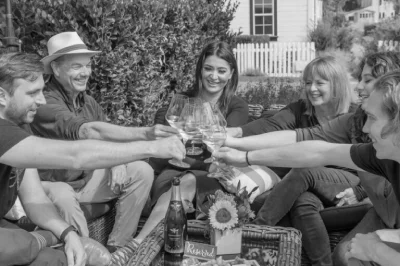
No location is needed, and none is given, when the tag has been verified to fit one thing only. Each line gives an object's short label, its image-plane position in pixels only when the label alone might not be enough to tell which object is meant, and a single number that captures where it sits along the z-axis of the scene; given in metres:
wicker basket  2.62
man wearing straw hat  3.57
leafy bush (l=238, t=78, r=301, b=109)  7.21
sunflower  2.72
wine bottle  2.71
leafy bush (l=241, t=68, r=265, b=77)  18.12
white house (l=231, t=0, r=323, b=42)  20.28
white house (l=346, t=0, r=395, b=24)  67.25
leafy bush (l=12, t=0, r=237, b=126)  4.67
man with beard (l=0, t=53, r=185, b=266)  2.43
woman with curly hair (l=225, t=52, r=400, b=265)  3.43
